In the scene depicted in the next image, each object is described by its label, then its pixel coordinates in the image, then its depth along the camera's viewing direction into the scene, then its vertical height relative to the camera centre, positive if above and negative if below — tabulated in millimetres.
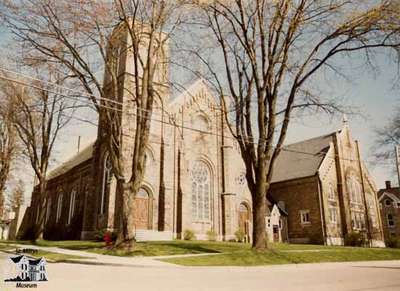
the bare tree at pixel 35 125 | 26469 +8844
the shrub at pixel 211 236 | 29777 +246
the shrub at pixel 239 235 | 30547 +310
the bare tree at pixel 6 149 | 30531 +7698
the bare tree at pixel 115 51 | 16391 +8898
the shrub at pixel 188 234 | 27734 +357
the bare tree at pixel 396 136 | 33162 +9096
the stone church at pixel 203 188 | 27547 +4665
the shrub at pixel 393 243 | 36262 -555
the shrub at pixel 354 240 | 35219 -213
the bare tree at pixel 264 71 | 15906 +7719
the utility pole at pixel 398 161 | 20636 +4261
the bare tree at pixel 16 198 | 54688 +6684
